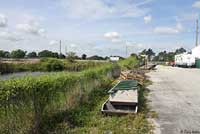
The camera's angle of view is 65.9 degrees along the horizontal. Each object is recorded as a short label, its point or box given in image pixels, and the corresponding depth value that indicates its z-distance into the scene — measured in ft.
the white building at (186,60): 113.59
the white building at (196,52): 118.61
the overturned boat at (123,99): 18.98
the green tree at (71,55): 154.00
